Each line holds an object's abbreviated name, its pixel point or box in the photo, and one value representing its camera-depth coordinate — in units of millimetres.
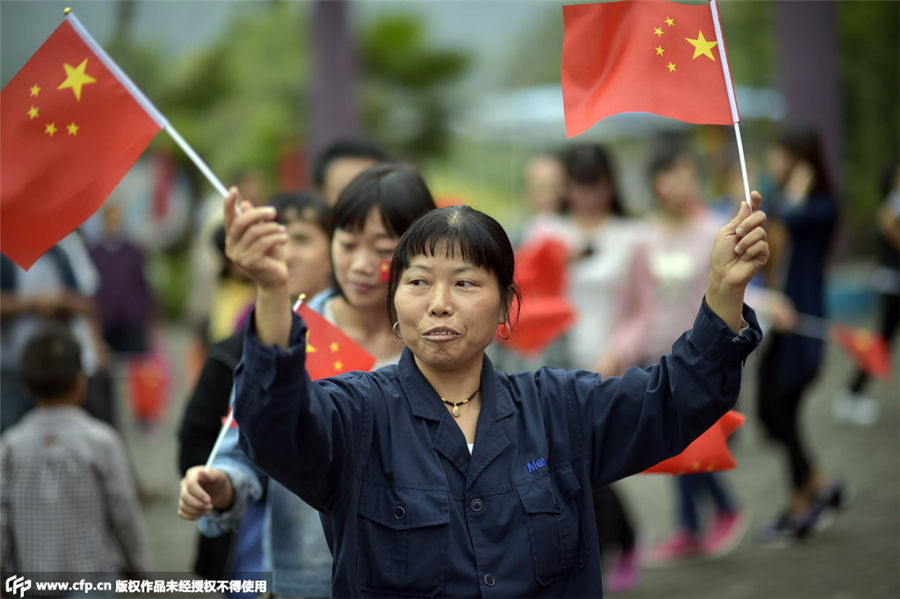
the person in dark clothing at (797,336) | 6242
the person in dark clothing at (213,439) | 3305
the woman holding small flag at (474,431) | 2324
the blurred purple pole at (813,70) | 13195
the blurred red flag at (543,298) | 5219
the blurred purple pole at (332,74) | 14156
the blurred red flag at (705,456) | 3135
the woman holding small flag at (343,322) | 3072
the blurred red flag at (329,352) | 3066
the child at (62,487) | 4062
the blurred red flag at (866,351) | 7777
